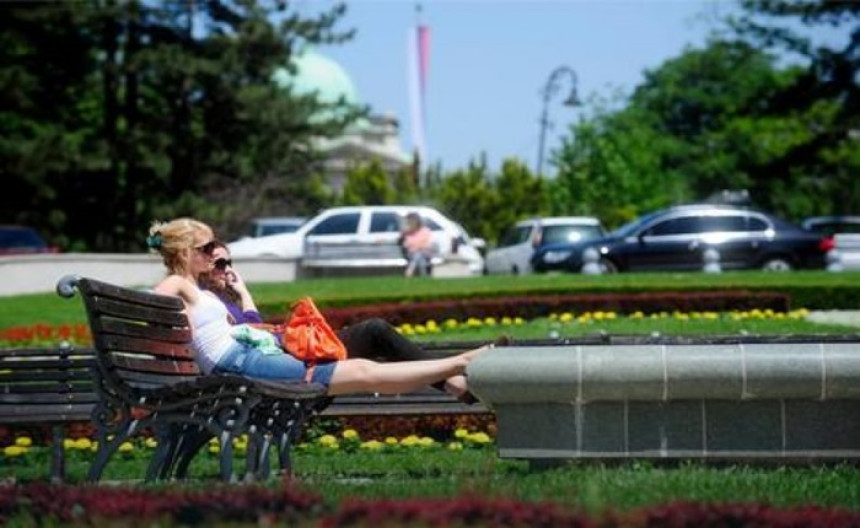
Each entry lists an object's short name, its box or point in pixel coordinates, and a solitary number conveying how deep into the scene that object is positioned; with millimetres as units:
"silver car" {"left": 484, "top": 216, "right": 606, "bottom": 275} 36594
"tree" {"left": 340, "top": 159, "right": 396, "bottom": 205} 62219
